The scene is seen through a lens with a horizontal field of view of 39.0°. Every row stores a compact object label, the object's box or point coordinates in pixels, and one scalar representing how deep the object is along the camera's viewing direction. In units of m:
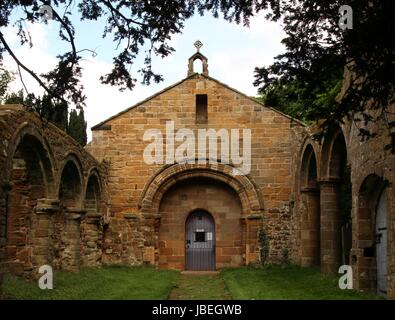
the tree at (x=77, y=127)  30.11
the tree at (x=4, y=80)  31.47
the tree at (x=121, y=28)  6.38
